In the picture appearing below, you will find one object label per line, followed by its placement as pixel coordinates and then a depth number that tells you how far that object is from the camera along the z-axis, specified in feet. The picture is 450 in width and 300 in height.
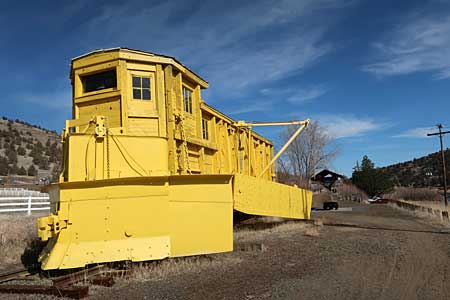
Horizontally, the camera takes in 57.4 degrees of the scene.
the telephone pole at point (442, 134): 146.56
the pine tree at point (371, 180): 216.54
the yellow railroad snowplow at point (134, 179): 28.84
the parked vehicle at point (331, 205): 117.29
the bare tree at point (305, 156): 185.88
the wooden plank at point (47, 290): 23.07
